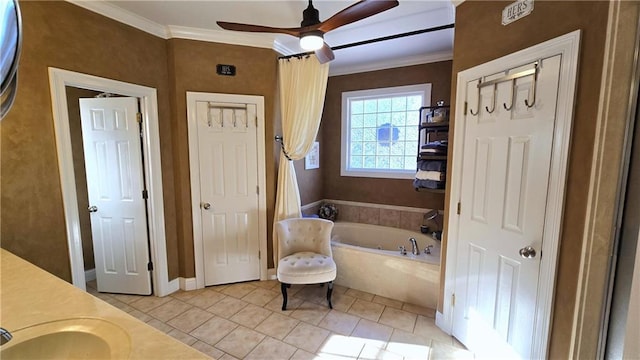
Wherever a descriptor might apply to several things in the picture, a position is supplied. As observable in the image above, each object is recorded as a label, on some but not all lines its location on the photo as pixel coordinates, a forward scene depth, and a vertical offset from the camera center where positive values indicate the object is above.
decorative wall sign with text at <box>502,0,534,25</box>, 1.60 +0.86
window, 3.83 +0.36
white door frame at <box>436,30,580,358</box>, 1.42 -0.02
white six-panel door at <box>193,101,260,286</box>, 2.91 -0.38
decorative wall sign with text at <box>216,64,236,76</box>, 2.86 +0.88
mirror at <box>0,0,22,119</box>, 0.79 +0.31
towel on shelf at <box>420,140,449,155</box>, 2.75 +0.07
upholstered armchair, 2.60 -1.03
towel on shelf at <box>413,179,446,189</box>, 2.71 -0.29
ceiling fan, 1.53 +0.82
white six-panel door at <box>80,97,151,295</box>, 2.68 -0.39
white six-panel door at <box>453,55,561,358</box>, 1.59 -0.35
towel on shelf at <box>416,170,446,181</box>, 2.71 -0.20
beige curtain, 2.96 +0.43
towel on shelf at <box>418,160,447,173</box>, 2.72 -0.10
